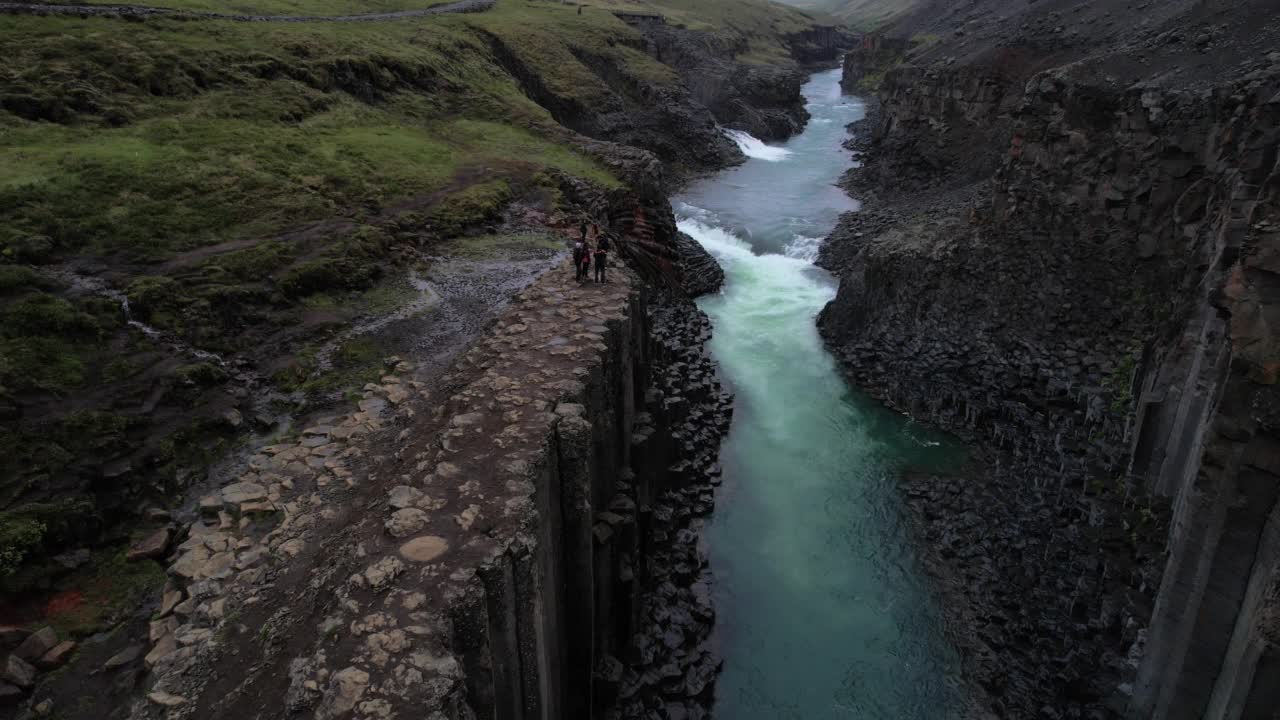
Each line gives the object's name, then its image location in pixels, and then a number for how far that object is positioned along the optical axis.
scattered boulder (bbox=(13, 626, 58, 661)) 9.66
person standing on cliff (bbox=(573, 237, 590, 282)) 19.45
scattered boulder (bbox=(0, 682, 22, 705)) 9.10
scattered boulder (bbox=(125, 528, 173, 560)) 11.51
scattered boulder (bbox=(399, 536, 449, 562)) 9.75
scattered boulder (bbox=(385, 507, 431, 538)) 10.22
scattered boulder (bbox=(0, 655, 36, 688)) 9.27
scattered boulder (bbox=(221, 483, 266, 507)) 12.24
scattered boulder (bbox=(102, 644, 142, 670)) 9.64
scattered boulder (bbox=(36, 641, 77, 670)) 9.65
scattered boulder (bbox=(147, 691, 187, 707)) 8.54
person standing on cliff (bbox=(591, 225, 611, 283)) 19.31
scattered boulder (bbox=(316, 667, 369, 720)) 7.71
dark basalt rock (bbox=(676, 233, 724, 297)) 34.50
